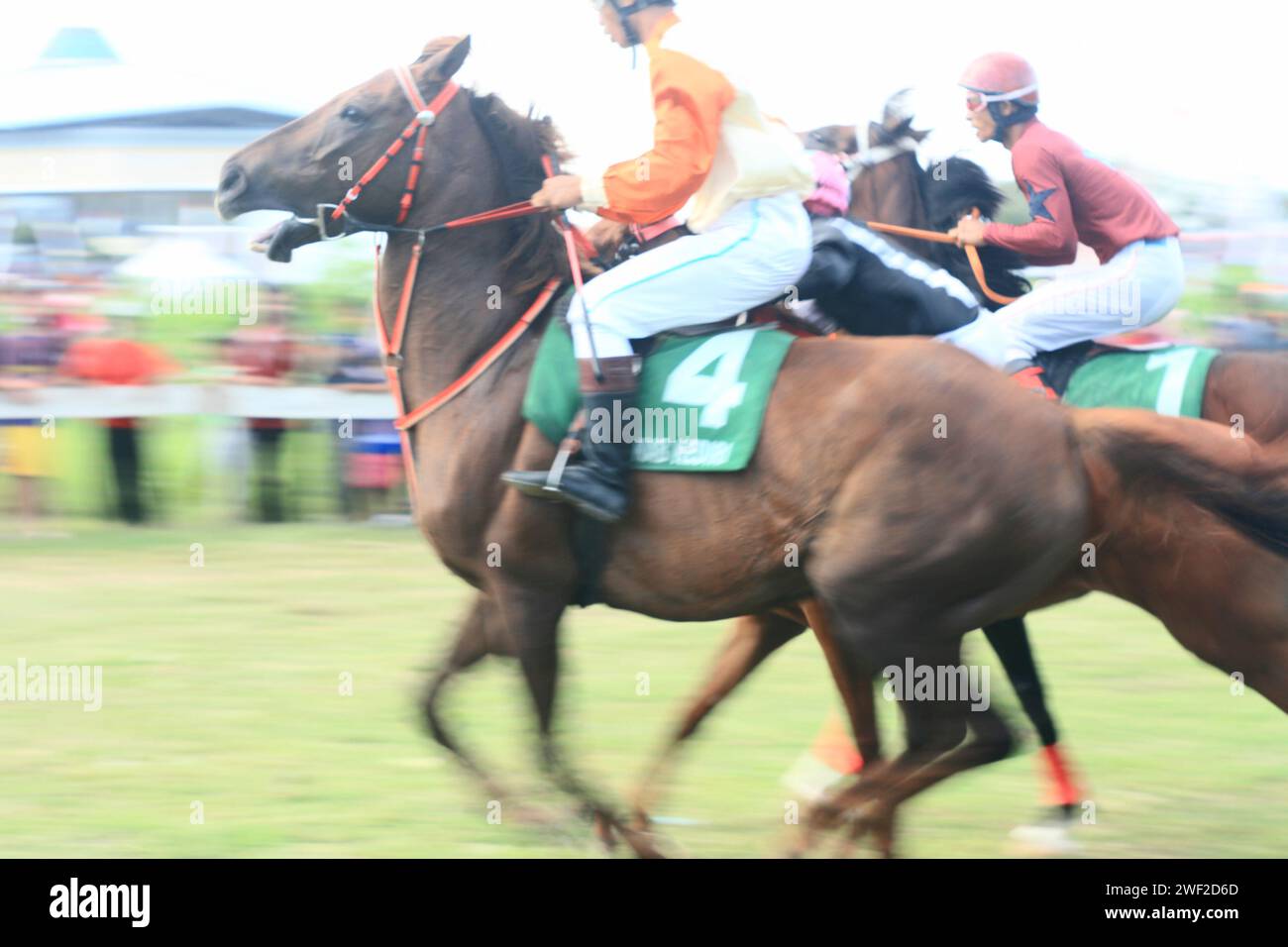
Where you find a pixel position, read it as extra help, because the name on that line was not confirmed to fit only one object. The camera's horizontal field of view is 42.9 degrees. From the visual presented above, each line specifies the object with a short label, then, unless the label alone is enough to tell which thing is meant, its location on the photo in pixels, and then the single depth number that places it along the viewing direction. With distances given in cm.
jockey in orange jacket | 451
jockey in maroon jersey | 510
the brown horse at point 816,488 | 436
